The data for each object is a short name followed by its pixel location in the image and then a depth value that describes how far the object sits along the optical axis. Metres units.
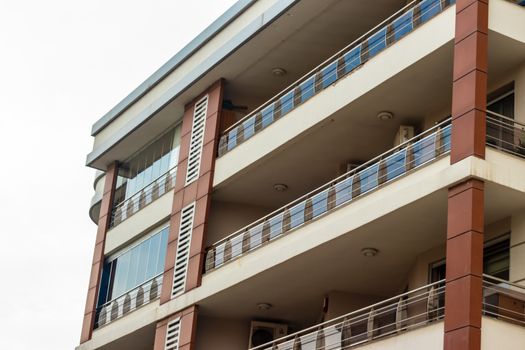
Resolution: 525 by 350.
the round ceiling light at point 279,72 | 32.81
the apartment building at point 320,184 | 22.56
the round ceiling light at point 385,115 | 27.30
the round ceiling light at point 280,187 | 32.19
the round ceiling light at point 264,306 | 30.88
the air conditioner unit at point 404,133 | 27.17
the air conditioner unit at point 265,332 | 31.92
